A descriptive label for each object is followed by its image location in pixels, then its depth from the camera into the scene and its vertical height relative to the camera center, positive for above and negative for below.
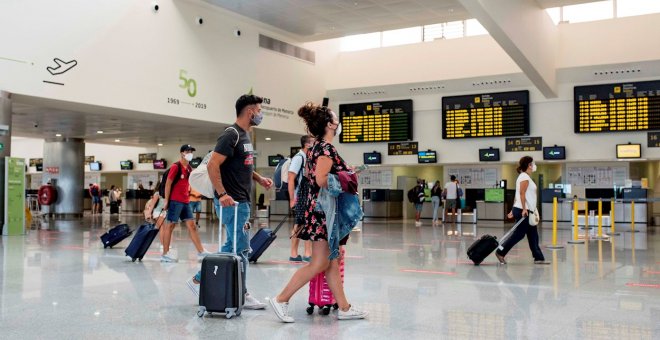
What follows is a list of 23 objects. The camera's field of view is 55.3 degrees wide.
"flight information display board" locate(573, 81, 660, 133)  19.25 +2.41
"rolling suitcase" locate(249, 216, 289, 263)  8.90 -0.83
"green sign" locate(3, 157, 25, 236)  14.95 -0.33
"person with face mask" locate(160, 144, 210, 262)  8.97 -0.25
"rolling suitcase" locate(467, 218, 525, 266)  8.91 -0.93
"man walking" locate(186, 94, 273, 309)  5.07 +0.07
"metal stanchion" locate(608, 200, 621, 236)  16.98 -1.22
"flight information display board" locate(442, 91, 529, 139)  21.27 +2.37
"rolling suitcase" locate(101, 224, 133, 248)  11.34 -0.96
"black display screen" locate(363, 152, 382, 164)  23.67 +0.95
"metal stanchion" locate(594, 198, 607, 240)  14.83 -1.19
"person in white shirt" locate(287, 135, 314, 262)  7.81 +0.19
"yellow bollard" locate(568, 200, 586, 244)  13.43 -1.04
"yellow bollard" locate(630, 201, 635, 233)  18.41 -1.04
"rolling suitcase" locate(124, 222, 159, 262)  9.24 -0.89
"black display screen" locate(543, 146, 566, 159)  20.69 +1.04
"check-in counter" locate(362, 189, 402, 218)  25.78 -0.81
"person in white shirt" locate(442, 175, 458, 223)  22.05 -0.37
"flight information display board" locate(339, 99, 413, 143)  23.23 +2.34
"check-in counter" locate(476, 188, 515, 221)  23.14 -0.80
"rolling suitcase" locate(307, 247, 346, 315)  5.21 -0.93
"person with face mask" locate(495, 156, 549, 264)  9.19 -0.44
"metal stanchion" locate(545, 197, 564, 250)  11.91 -1.10
